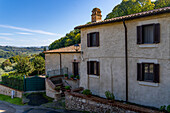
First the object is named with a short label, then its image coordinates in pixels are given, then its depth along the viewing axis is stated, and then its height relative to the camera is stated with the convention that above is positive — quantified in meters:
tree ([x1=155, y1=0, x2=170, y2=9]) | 22.91 +9.12
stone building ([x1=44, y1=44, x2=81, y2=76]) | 17.00 -0.91
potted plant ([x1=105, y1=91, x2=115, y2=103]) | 9.86 -3.22
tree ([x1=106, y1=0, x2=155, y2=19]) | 25.07 +9.45
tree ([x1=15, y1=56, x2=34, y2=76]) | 22.45 -1.96
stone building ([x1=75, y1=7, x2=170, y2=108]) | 8.40 -0.25
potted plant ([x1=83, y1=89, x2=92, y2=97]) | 11.05 -3.24
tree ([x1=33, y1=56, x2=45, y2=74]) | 26.62 -1.92
